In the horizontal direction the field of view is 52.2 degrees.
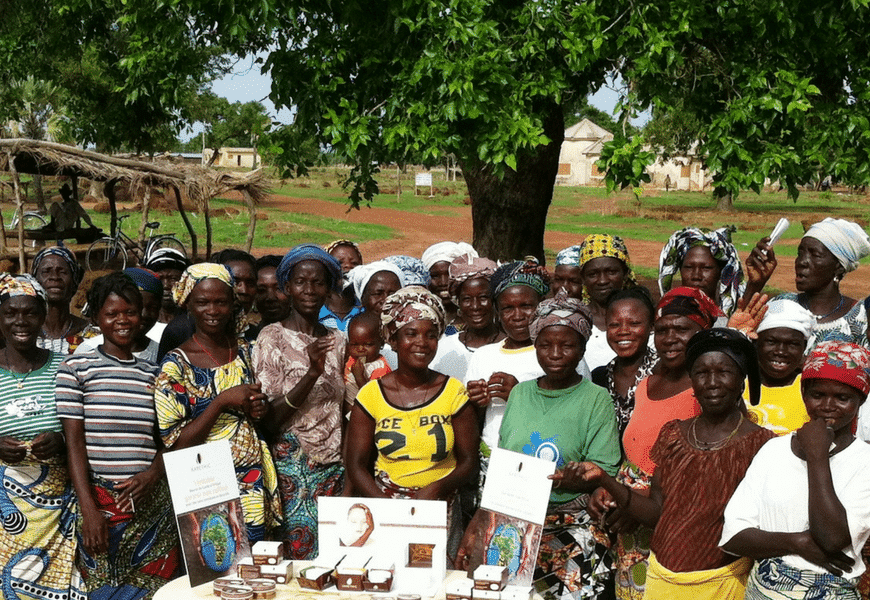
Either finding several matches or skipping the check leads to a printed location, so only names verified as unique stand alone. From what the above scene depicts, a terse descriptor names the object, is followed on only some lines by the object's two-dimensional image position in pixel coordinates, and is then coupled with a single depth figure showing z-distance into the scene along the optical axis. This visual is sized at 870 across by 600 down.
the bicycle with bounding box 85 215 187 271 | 16.28
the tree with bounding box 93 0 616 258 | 6.98
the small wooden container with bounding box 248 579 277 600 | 3.26
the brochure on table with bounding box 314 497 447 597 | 3.31
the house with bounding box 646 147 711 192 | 63.50
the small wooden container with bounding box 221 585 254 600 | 3.21
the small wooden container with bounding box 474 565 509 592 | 3.13
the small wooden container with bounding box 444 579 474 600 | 3.13
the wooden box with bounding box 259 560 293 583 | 3.35
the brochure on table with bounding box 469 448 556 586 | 3.25
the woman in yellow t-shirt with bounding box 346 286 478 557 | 3.75
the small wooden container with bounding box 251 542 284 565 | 3.40
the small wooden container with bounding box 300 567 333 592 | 3.27
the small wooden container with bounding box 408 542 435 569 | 3.35
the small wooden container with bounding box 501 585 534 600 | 3.12
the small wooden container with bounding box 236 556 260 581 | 3.38
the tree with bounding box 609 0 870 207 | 7.00
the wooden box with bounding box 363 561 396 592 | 3.22
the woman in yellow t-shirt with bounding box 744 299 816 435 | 3.58
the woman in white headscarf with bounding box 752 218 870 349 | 4.64
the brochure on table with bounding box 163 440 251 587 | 3.35
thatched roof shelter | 14.16
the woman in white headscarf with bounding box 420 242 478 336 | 5.64
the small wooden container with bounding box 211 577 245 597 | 3.28
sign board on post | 48.25
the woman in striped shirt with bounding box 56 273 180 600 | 3.83
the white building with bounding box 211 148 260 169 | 70.69
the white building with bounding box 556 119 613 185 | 72.69
